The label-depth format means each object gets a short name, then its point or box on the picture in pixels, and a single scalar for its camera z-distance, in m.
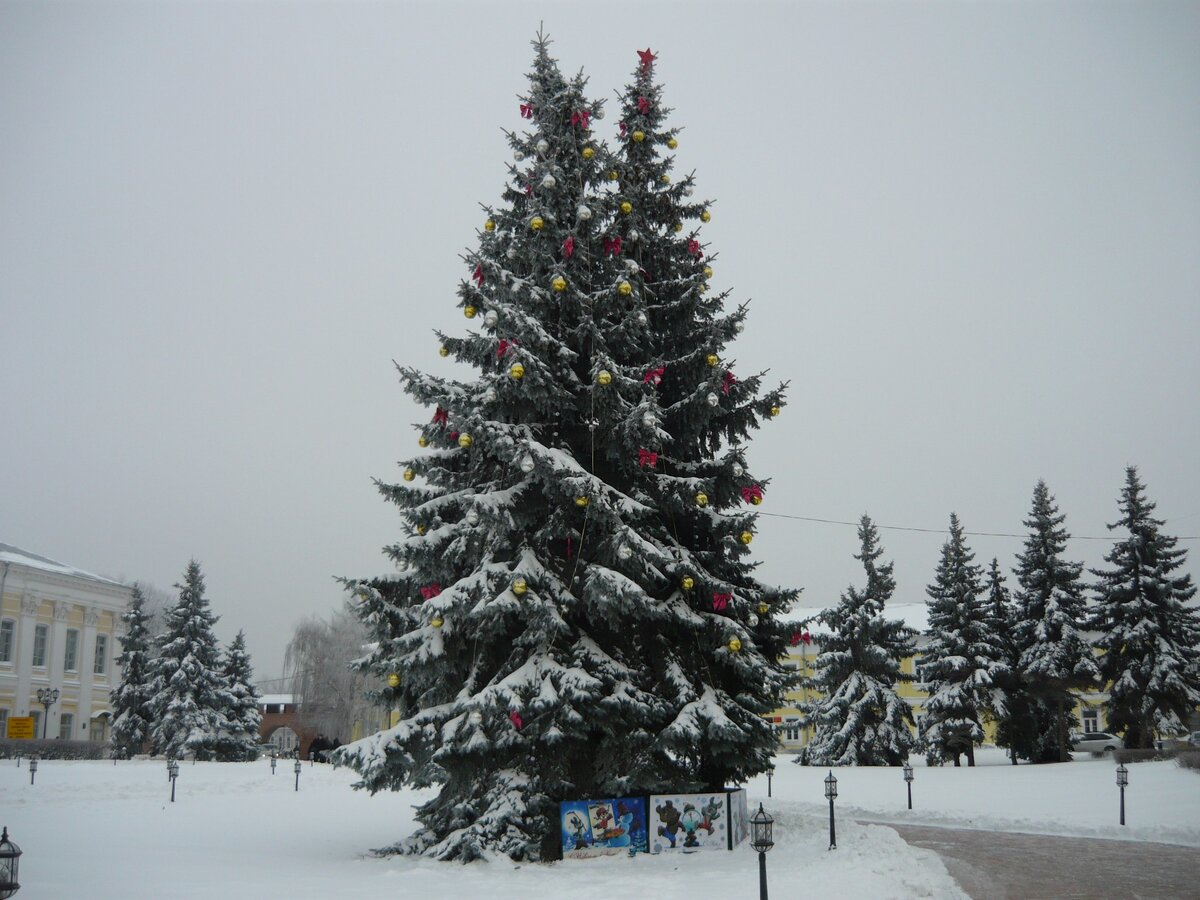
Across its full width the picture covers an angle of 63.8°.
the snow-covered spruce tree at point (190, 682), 45.91
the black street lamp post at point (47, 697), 45.12
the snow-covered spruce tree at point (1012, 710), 40.88
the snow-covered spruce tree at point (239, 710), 47.41
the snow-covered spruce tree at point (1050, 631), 38.81
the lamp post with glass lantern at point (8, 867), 7.78
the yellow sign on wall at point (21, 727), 44.24
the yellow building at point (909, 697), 74.94
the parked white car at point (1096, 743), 45.31
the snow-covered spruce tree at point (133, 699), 48.06
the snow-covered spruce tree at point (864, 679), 42.31
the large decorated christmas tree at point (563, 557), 13.55
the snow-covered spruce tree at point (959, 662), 40.94
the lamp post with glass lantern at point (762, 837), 9.49
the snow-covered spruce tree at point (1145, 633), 37.00
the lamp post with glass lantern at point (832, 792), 14.99
